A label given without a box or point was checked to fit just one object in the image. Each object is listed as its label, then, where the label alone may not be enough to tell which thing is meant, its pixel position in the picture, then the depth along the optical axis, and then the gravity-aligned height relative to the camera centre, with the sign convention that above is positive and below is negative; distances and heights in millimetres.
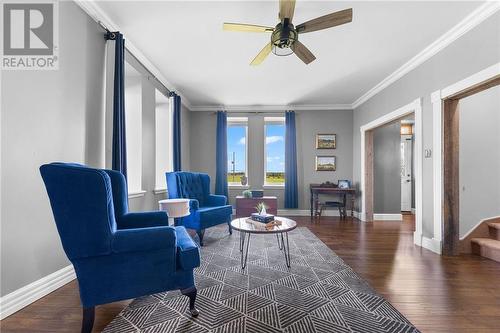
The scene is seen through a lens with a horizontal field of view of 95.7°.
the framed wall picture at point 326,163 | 5648 +100
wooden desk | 5136 -590
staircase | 2756 -978
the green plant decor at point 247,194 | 4852 -576
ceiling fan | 1910 +1274
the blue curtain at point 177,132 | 4398 +699
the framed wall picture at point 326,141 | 5656 +652
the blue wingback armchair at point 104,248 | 1372 -526
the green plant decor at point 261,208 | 2838 -513
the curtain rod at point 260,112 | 5707 +1393
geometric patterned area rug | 1562 -1101
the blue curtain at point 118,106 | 2582 +721
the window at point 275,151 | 5828 +418
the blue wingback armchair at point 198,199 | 3374 -574
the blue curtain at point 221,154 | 5520 +326
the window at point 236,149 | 5844 +472
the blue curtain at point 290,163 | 5516 +100
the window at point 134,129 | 3533 +610
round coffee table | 2330 -654
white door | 6262 -145
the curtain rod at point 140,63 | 2523 +1518
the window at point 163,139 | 4414 +547
